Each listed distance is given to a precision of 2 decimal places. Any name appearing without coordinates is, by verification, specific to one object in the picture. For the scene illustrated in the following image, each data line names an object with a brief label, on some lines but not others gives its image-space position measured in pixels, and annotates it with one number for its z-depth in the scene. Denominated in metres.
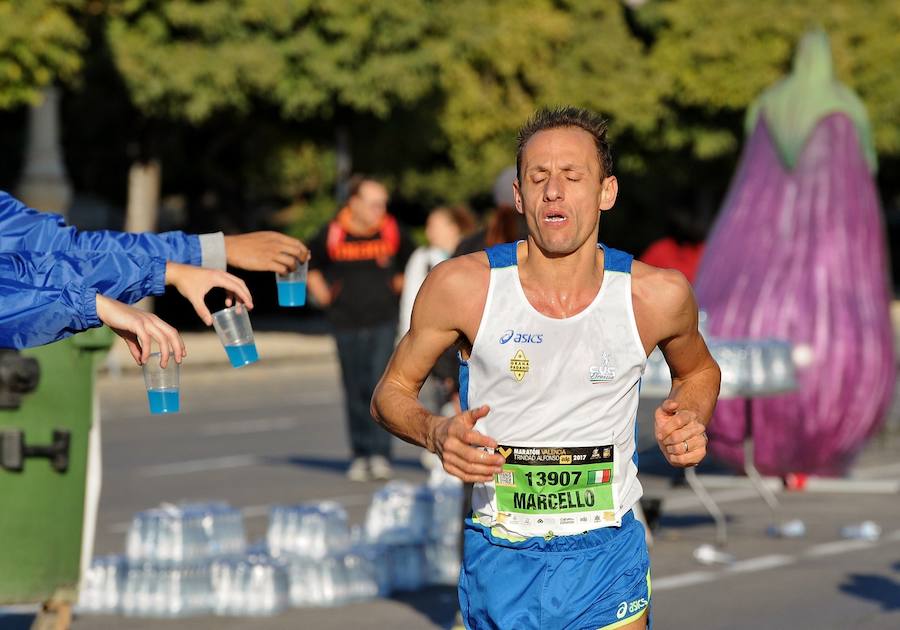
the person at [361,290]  25.80
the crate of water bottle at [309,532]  17.59
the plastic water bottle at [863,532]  20.49
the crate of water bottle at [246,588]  16.53
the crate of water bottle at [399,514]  18.84
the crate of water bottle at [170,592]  16.55
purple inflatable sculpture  23.41
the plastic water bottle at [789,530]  20.86
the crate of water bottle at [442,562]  18.00
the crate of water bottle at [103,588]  16.74
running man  9.16
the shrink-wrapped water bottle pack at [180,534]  17.11
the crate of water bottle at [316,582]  16.97
